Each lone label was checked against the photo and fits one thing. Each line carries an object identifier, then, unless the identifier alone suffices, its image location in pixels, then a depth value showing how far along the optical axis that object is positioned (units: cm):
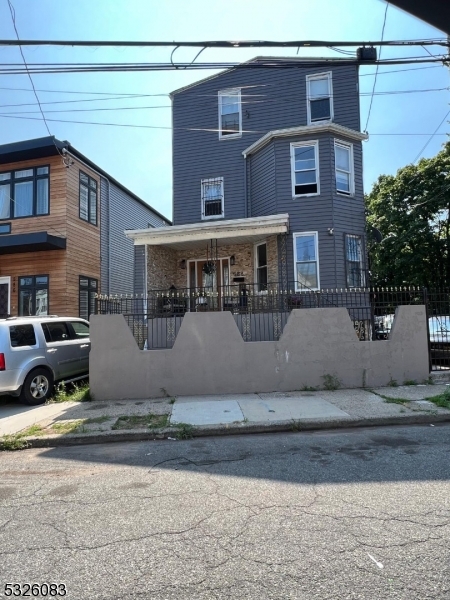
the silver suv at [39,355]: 781
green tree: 2427
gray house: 1317
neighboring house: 1405
